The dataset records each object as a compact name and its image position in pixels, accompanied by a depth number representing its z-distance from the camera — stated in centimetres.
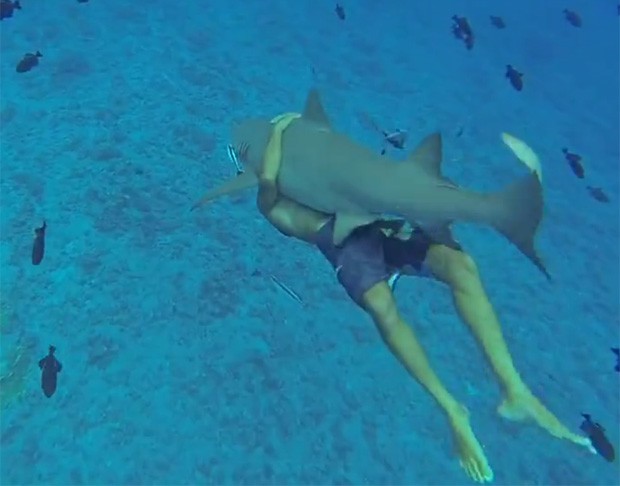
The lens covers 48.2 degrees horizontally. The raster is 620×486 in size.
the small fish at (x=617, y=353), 634
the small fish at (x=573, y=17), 1313
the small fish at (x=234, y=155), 422
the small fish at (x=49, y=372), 519
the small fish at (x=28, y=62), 735
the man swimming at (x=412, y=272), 365
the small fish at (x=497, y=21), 1211
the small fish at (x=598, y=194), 953
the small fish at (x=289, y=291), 663
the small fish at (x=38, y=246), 543
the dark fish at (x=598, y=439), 518
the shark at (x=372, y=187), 324
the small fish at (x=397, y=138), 706
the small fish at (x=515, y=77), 848
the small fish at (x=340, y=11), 1046
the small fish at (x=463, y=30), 841
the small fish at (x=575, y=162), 809
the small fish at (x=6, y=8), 682
